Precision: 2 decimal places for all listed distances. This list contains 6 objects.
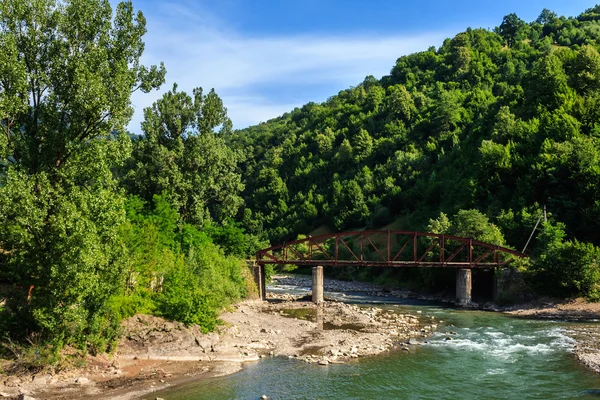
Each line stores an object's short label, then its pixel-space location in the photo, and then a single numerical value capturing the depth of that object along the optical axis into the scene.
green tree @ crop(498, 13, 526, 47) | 174.80
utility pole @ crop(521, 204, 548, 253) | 55.97
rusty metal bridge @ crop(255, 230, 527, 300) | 55.22
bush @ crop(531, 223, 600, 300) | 45.16
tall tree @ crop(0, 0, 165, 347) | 22.28
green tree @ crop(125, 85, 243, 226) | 46.34
